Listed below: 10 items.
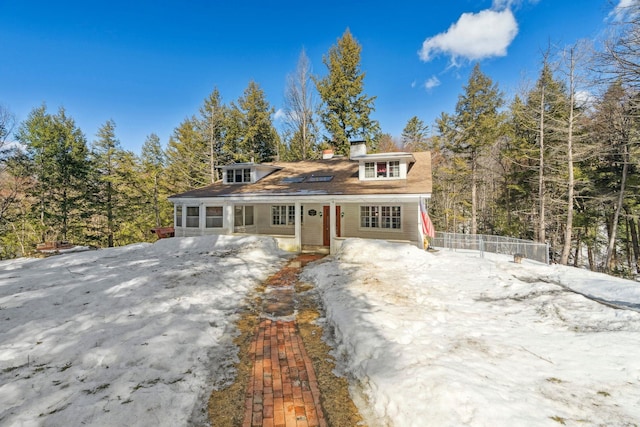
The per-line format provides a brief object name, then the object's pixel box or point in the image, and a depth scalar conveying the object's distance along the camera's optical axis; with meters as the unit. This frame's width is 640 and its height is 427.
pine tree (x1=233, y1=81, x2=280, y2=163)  25.48
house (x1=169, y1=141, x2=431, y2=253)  12.32
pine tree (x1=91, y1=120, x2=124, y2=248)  21.52
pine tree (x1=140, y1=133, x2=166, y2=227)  27.20
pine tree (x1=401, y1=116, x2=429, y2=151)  32.03
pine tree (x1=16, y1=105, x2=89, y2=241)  18.41
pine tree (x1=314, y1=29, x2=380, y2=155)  23.97
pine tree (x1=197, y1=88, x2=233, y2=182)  25.16
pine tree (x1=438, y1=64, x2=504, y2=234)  21.42
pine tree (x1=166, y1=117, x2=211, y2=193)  26.14
